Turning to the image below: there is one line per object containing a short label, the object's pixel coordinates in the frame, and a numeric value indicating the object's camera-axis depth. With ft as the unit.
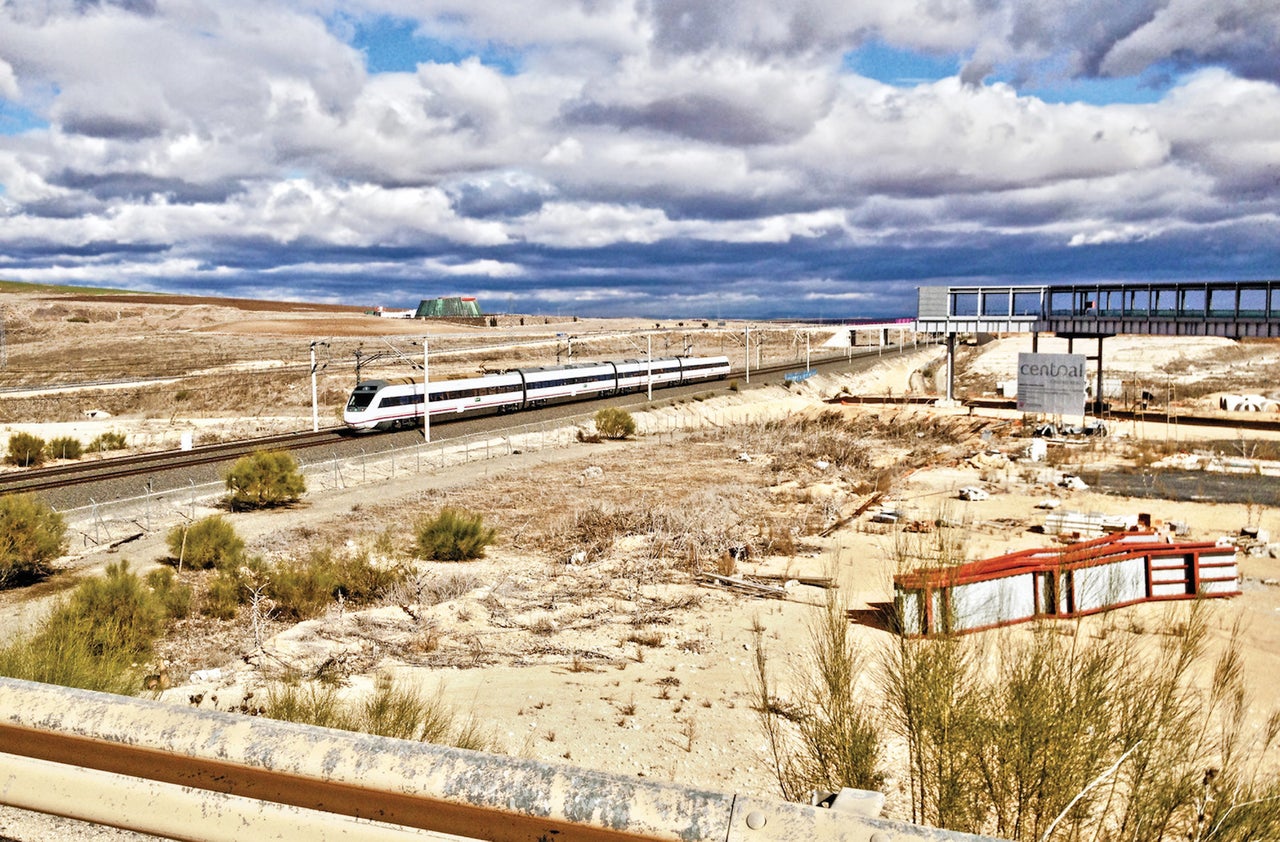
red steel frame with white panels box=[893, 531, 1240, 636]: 48.55
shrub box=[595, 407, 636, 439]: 148.56
